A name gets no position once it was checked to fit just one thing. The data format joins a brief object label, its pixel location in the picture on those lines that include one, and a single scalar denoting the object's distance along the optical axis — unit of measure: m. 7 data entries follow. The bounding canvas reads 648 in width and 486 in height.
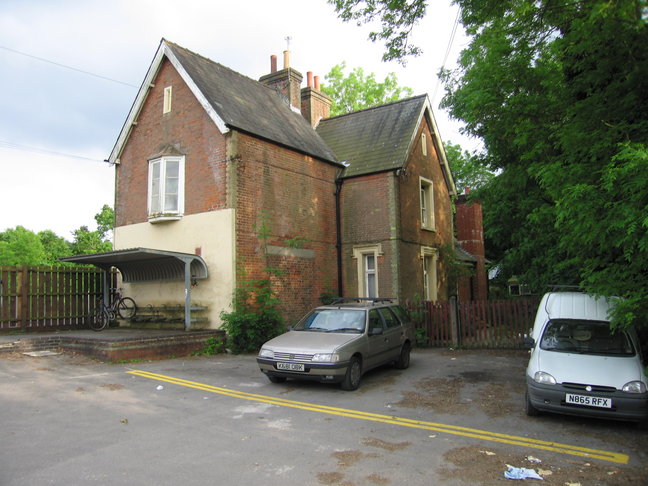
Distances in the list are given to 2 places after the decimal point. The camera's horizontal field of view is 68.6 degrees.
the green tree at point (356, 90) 39.09
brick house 14.58
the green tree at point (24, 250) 56.81
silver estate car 8.36
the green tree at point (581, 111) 5.40
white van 6.21
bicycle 15.80
